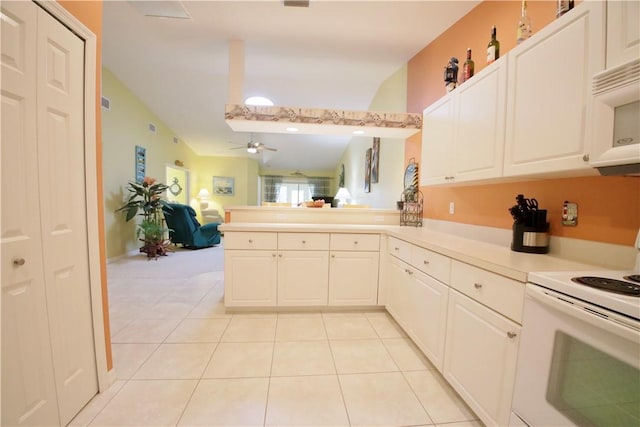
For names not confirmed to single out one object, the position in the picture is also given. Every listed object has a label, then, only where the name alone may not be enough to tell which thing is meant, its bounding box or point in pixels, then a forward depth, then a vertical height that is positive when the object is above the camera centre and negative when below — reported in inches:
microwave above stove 35.9 +12.9
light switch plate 55.0 -1.4
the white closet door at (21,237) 39.8 -6.9
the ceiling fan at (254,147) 252.4 +51.8
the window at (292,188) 400.8 +19.7
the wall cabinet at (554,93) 43.4 +21.6
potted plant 186.4 -9.6
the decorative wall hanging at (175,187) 296.7 +11.9
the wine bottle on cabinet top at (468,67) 79.0 +41.6
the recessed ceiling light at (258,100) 206.8 +79.7
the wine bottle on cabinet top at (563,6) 50.3 +38.9
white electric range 29.3 -18.6
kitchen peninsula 47.1 -22.1
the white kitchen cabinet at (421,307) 64.3 -29.7
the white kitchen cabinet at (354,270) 100.9 -26.4
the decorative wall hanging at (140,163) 204.8 +27.0
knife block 58.5 -7.1
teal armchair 216.4 -24.4
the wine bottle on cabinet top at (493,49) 69.2 +41.6
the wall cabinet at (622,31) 37.0 +26.0
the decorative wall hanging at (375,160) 190.2 +31.6
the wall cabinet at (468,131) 62.2 +20.8
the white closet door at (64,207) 45.5 -2.4
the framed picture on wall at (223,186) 344.5 +17.1
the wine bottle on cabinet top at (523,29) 61.1 +41.4
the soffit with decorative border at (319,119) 109.9 +34.9
